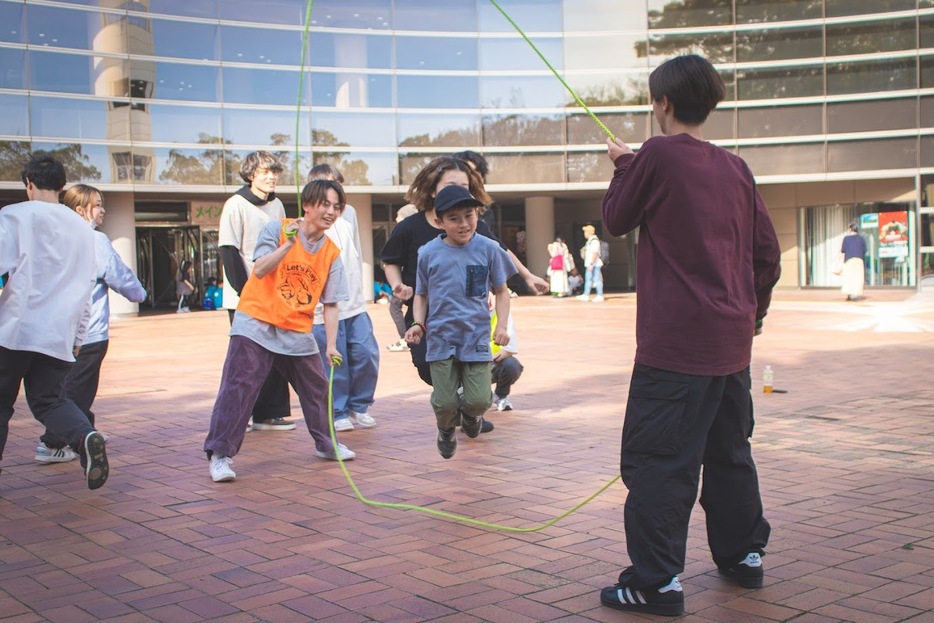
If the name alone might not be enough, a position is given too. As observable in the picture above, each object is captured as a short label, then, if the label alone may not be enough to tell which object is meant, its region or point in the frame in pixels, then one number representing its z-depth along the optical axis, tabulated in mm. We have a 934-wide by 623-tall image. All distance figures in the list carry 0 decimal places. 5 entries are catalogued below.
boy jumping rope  5656
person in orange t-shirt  5844
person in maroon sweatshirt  3482
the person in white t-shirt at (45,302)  5461
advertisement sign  30000
